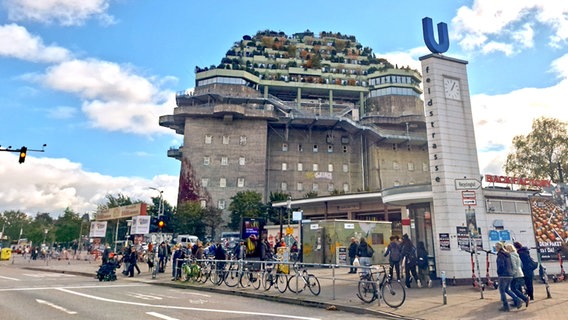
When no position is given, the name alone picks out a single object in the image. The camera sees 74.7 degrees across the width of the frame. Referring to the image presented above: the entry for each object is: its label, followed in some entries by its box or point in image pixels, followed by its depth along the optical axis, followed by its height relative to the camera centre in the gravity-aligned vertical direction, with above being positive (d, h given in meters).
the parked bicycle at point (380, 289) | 10.31 -1.32
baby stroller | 19.36 -1.50
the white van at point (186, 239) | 47.59 +0.39
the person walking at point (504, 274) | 9.71 -0.83
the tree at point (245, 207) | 60.75 +5.73
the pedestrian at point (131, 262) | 21.68 -1.14
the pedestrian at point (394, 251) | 14.77 -0.35
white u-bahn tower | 15.20 +3.84
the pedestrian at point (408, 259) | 14.37 -0.62
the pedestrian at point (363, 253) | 16.89 -0.51
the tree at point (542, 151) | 51.88 +12.76
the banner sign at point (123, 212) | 34.97 +3.02
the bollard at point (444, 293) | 10.32 -1.38
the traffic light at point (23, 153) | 20.27 +4.73
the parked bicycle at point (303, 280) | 12.97 -1.32
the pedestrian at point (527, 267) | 10.92 -0.70
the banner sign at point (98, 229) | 36.56 +1.24
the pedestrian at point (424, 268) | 14.32 -0.96
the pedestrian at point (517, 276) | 9.90 -0.88
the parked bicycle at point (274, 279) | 13.71 -1.38
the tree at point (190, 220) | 60.53 +3.51
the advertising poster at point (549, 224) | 16.81 +0.85
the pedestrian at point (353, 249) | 19.91 -0.37
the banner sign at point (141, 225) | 27.92 +1.26
